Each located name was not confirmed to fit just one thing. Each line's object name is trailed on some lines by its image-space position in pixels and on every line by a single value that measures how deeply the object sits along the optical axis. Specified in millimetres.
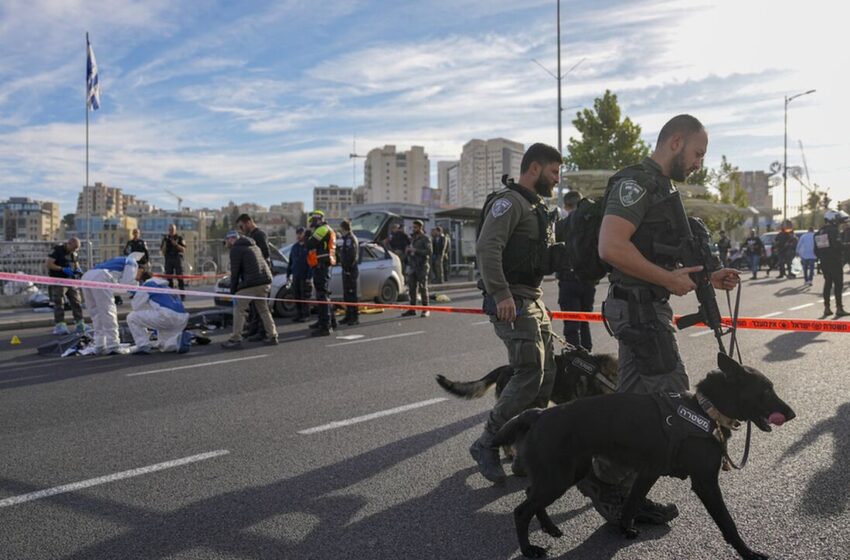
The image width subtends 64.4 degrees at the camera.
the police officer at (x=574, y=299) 6781
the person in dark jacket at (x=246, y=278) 9906
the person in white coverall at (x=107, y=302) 9250
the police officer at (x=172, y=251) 15945
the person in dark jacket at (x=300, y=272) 12219
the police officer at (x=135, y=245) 15359
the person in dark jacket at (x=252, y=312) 10539
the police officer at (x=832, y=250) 11375
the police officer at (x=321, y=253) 11219
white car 13391
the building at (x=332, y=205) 189950
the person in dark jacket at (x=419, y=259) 13156
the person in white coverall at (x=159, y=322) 9406
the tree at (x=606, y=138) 36688
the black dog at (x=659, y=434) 2824
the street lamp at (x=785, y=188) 50844
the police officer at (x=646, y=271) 3072
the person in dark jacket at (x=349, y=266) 11969
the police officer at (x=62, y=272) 11836
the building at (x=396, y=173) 159625
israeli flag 19969
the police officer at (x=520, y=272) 3832
